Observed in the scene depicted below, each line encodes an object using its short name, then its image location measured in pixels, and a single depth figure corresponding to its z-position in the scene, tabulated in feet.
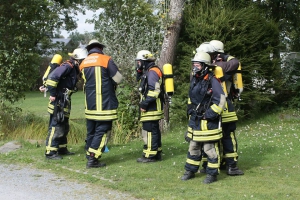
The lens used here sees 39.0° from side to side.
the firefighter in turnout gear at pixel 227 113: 23.27
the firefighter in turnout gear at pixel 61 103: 27.27
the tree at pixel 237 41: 37.88
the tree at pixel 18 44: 36.60
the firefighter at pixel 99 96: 24.88
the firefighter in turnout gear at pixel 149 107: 26.17
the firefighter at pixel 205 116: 21.44
